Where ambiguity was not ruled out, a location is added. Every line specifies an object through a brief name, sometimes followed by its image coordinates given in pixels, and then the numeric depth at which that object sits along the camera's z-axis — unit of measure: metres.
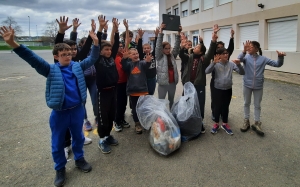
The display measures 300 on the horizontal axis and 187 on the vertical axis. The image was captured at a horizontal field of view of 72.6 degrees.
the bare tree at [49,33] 63.79
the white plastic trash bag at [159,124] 2.95
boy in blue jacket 2.26
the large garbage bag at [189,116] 3.31
